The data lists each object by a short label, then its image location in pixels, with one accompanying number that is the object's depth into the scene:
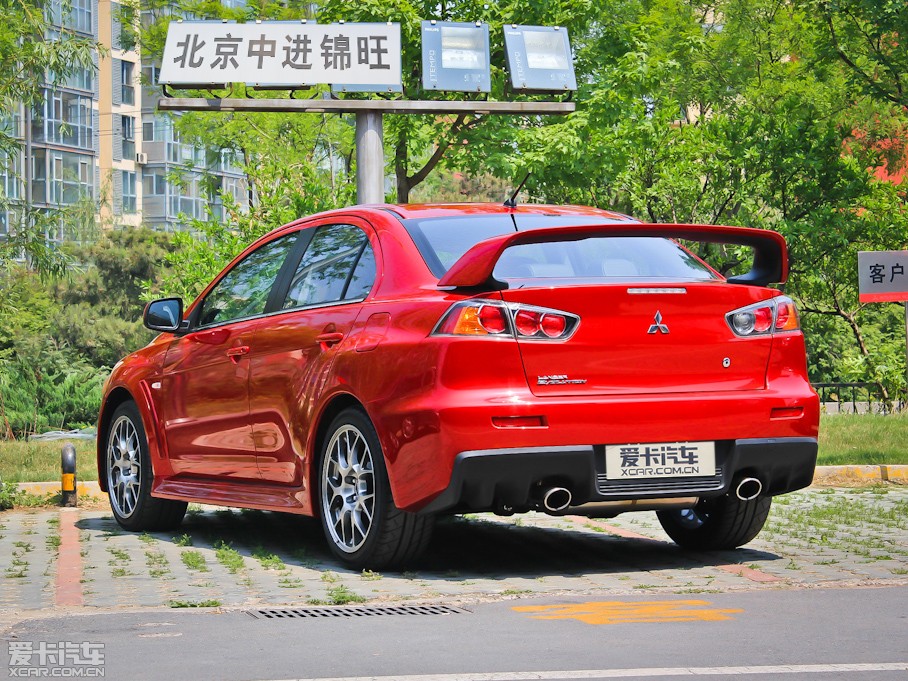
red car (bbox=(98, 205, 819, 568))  6.89
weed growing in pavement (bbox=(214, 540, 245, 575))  7.88
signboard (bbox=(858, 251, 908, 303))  15.49
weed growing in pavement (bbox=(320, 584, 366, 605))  6.58
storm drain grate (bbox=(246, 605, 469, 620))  6.27
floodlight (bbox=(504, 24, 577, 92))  19.58
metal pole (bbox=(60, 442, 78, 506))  11.94
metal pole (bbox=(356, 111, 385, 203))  18.62
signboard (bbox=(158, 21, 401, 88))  18.47
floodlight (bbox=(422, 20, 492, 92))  19.17
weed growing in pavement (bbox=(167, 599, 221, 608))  6.52
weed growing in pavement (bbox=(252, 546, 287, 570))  7.86
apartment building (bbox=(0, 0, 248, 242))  60.31
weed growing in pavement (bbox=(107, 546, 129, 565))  8.46
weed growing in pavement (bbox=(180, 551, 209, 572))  7.93
